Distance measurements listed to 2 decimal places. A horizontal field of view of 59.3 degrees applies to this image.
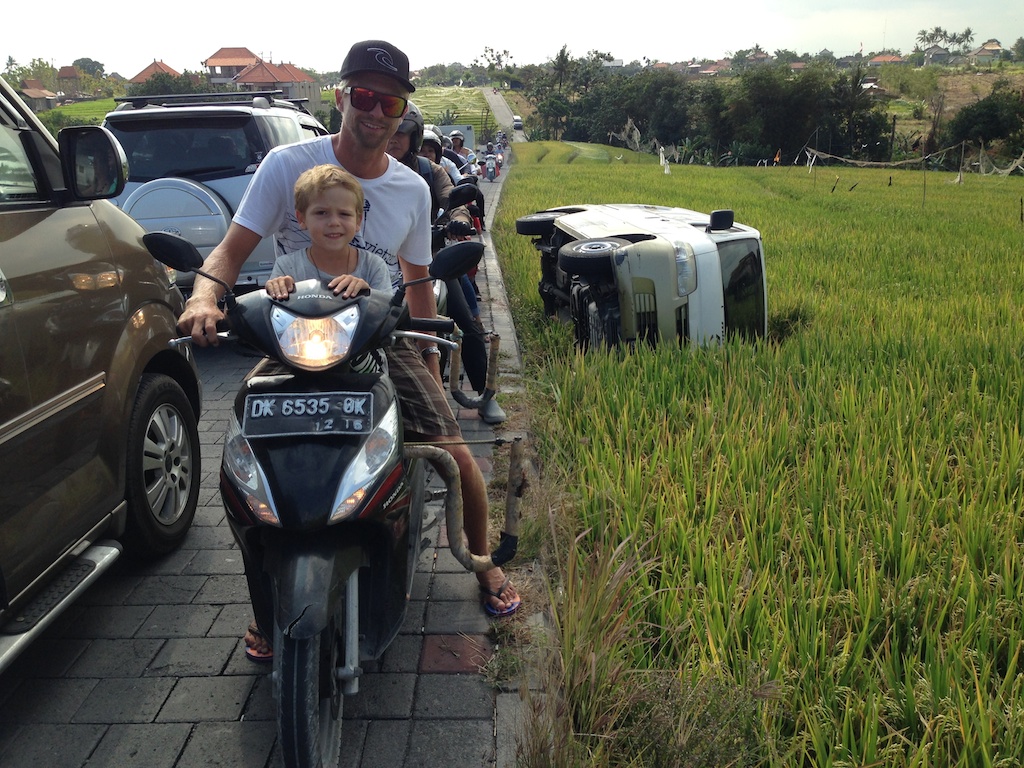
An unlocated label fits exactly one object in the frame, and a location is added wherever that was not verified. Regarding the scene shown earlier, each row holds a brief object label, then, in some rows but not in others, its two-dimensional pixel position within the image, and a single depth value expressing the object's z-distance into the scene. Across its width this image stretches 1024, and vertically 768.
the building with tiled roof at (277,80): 126.10
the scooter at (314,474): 2.12
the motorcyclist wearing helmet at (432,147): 6.96
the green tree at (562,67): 118.88
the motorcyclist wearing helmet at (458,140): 18.70
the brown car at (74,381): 2.60
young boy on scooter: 2.58
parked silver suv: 7.32
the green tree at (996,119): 44.25
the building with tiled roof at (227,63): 151.62
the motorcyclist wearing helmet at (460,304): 5.42
